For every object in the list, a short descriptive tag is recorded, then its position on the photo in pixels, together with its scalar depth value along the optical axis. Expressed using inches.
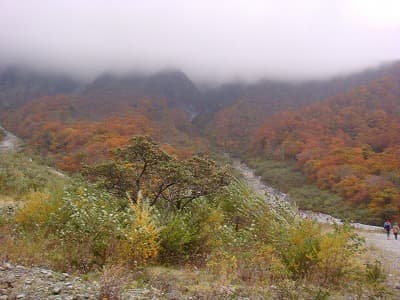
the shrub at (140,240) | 289.9
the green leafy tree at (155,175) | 511.2
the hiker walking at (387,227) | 1039.8
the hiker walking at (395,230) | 993.3
